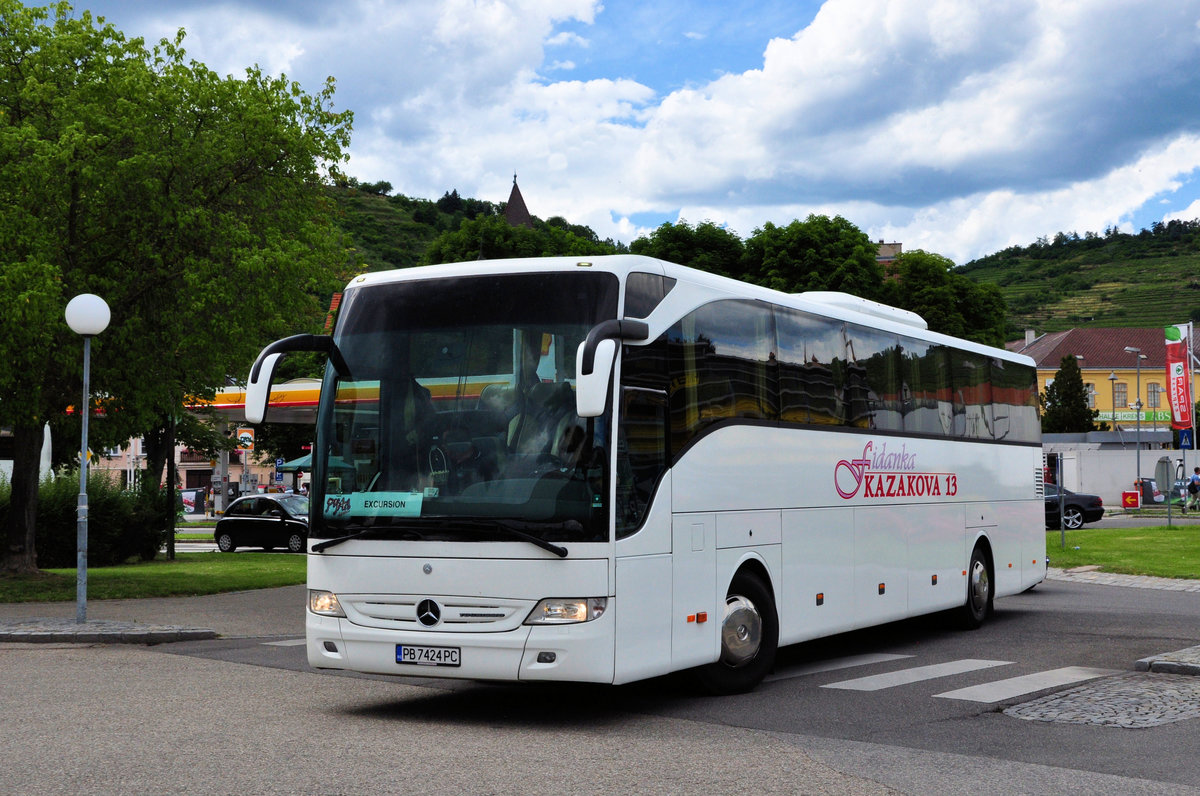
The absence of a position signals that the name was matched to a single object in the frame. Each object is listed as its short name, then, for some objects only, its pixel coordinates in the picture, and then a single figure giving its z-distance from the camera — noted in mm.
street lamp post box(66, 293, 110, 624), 14906
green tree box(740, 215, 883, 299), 52031
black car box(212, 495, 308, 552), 36000
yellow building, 119375
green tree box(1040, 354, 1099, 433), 103562
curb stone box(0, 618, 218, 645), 14242
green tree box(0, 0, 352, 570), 19438
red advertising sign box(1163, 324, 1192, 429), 48719
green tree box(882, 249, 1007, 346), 54969
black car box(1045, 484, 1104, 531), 40969
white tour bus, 8625
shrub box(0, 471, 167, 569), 27266
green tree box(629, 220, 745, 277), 53844
